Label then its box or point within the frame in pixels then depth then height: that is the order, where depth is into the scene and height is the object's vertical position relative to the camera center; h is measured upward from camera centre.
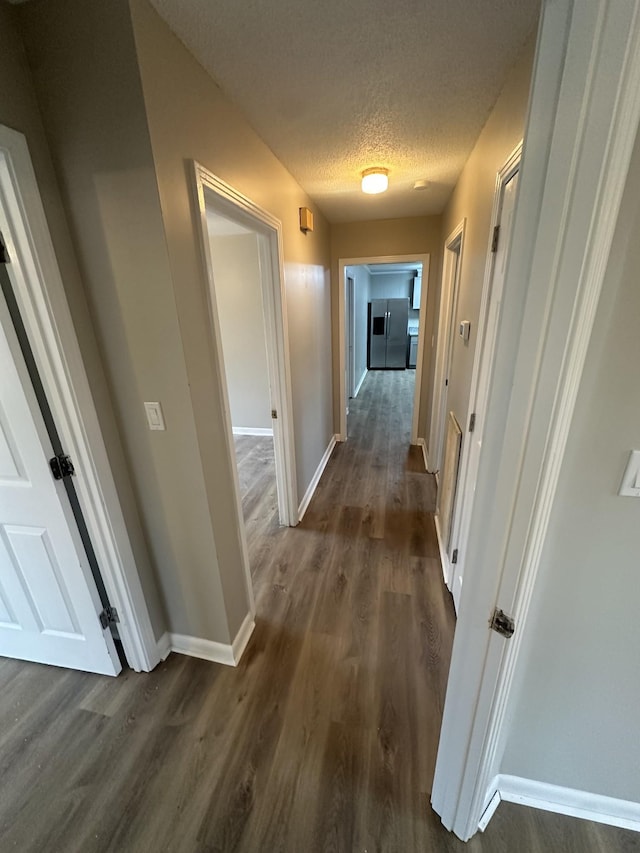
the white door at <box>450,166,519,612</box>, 1.31 -0.36
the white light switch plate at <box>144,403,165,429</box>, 1.22 -0.33
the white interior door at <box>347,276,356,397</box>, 5.49 -0.26
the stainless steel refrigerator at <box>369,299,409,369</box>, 7.92 -0.47
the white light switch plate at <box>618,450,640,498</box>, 0.72 -0.36
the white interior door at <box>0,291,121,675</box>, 1.15 -0.91
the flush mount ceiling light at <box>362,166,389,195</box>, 2.07 +0.78
